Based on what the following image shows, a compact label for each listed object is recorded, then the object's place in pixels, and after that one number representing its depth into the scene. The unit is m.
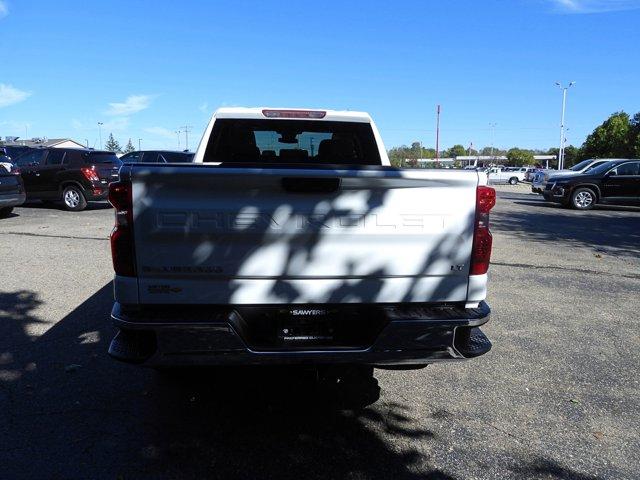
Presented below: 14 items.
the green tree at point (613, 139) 59.84
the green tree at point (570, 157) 82.47
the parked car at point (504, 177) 53.09
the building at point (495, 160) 98.51
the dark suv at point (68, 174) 14.78
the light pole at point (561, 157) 62.36
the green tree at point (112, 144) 136.88
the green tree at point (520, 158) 108.62
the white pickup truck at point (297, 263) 2.83
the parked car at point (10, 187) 12.35
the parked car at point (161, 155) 18.06
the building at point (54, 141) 75.55
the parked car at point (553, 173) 20.30
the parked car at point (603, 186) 17.62
